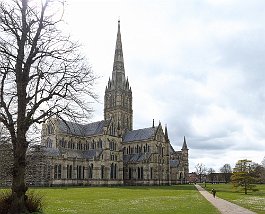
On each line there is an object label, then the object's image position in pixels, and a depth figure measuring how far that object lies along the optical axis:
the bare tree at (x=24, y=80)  12.86
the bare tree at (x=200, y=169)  120.35
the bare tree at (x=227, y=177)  118.81
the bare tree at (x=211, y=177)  125.86
